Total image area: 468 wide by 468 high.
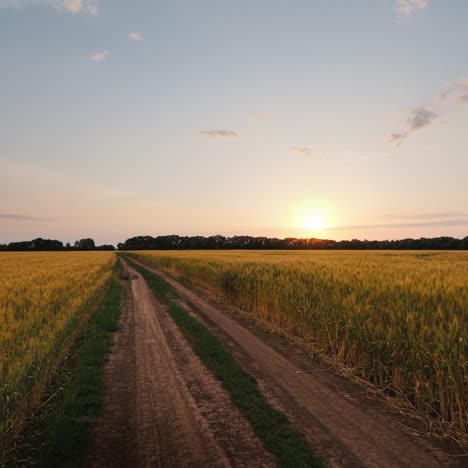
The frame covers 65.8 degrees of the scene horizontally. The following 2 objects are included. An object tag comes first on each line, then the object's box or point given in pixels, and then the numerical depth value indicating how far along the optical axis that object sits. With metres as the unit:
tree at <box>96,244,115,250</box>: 183.00
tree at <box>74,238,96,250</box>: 180.00
